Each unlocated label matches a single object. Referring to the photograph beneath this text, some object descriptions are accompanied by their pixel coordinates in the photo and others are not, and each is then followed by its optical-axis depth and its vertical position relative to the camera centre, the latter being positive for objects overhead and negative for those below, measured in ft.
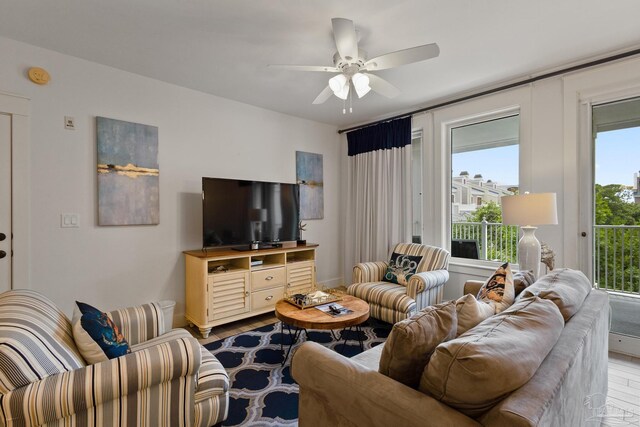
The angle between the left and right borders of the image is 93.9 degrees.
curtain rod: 8.26 +4.30
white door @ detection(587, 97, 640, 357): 8.49 -0.04
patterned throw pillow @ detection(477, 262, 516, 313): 5.24 -1.46
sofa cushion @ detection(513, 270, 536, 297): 6.31 -1.46
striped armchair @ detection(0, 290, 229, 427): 3.38 -2.07
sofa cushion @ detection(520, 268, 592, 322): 4.52 -1.30
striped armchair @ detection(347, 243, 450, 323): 9.30 -2.49
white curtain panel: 13.00 +0.43
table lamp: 7.63 -0.10
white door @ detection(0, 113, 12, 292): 7.70 +0.33
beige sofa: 2.66 -1.87
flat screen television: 10.35 +0.10
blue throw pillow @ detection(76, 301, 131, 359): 4.58 -1.86
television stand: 9.78 -2.43
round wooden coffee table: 6.75 -2.43
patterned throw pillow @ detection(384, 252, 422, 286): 10.87 -2.04
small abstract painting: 14.25 +1.48
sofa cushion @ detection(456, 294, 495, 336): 4.00 -1.39
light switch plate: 8.50 -0.13
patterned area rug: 6.00 -3.95
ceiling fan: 6.27 +3.58
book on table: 7.27 -2.41
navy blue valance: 12.91 +3.57
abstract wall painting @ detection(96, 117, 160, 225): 9.07 +1.33
